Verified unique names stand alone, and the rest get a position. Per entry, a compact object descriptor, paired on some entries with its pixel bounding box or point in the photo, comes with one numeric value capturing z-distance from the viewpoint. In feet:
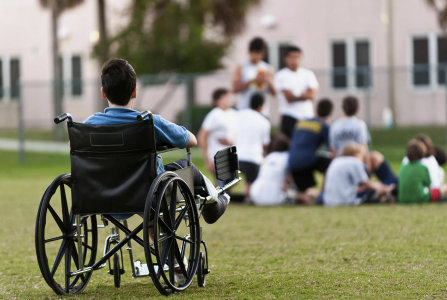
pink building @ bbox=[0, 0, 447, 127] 119.65
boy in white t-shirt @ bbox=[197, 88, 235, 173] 67.21
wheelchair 26.37
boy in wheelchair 27.63
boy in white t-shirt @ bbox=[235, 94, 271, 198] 64.90
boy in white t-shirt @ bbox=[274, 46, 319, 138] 67.87
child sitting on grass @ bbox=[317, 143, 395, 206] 57.62
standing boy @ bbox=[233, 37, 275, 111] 66.85
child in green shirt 56.85
